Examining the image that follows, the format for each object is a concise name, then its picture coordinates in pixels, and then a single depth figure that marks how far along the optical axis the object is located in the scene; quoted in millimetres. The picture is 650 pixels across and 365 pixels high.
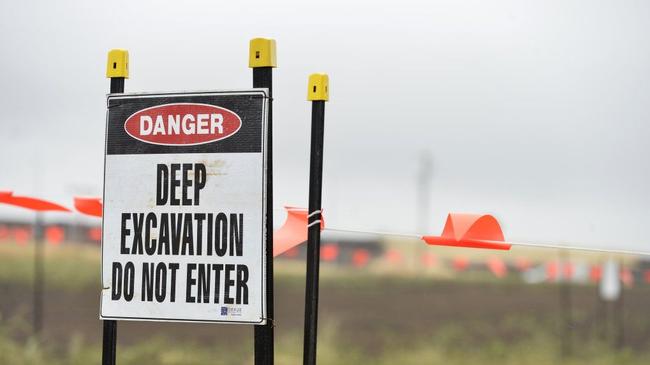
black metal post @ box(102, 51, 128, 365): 7286
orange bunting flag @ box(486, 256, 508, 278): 41344
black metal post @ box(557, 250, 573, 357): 26914
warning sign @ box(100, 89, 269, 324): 6848
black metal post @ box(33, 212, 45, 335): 24928
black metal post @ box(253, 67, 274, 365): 6828
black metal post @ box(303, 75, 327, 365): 7020
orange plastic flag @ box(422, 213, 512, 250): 8617
